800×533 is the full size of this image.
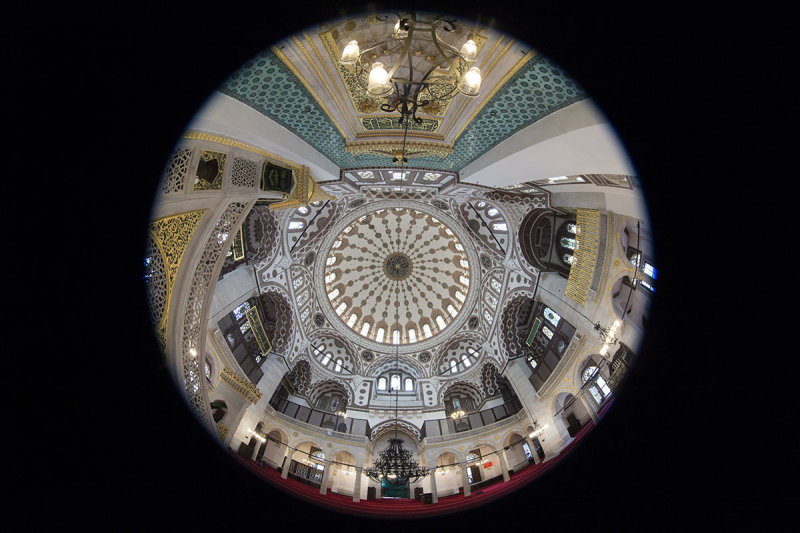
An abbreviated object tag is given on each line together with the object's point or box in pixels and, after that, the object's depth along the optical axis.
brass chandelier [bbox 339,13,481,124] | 3.43
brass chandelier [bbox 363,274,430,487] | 8.75
